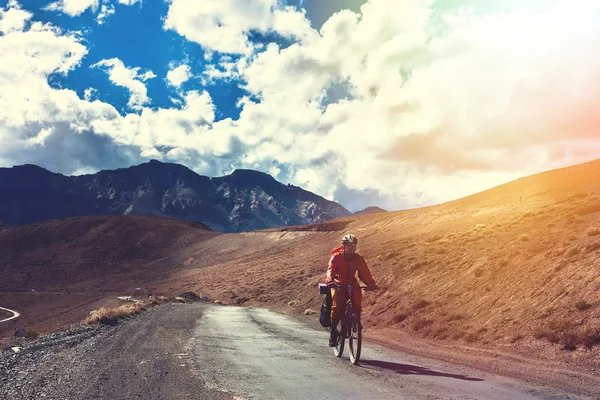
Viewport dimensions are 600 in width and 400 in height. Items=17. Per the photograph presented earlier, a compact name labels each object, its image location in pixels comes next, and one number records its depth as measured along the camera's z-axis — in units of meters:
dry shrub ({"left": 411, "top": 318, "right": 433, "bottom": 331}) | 17.83
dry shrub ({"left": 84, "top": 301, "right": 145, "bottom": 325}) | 18.70
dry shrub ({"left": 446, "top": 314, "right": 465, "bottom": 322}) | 17.34
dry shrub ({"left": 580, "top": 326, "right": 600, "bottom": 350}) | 11.27
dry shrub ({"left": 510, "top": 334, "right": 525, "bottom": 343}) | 13.66
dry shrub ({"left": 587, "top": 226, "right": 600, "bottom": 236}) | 19.02
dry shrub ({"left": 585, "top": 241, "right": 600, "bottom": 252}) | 16.67
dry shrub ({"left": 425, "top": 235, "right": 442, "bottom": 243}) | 34.36
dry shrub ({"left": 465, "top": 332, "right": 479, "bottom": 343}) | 14.95
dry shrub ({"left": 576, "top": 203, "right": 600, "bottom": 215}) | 26.22
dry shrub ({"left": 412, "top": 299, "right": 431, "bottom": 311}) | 20.44
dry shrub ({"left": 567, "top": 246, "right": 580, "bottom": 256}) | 17.15
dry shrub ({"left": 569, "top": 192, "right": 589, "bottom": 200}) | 34.22
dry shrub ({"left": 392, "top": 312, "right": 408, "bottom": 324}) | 20.09
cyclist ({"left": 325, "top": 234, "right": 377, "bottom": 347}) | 10.70
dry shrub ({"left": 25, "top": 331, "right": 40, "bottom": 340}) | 15.64
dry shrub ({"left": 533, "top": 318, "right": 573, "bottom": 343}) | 12.34
